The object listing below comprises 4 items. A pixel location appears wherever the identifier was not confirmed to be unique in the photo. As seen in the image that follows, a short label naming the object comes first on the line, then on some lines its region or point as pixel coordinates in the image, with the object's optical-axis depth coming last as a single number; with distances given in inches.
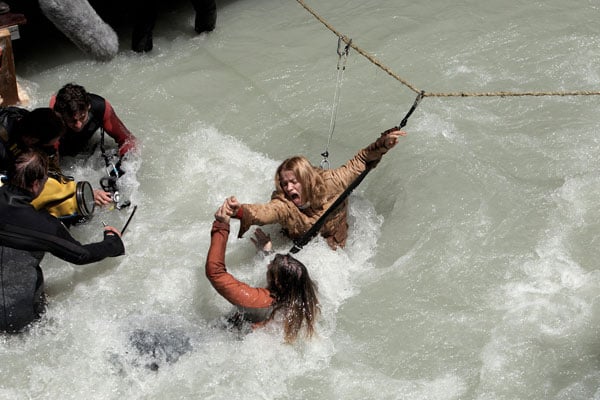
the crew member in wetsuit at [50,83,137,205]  388.2
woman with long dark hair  325.4
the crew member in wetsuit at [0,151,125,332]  331.3
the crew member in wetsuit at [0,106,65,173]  369.7
